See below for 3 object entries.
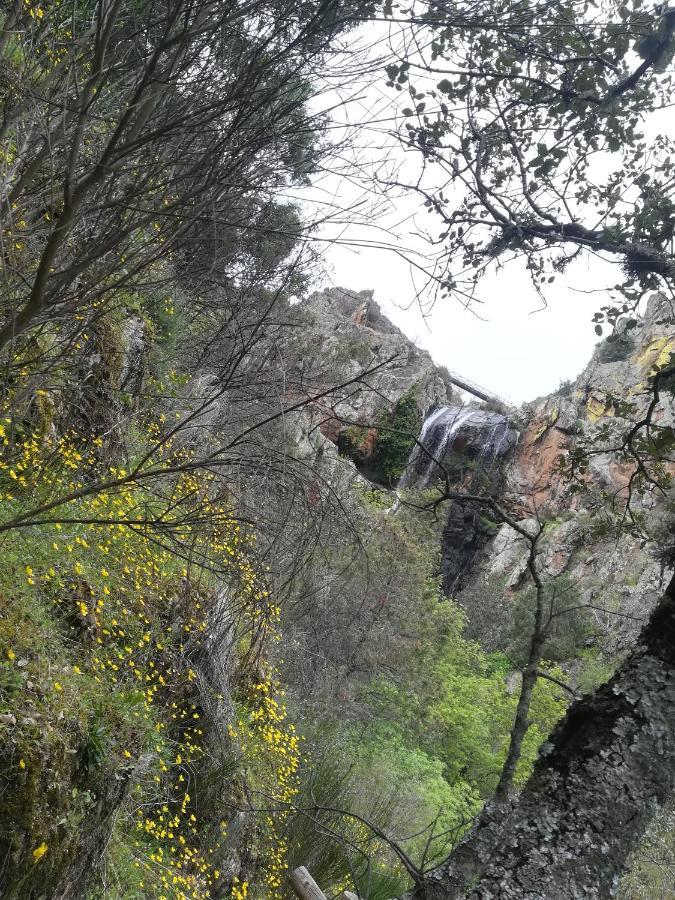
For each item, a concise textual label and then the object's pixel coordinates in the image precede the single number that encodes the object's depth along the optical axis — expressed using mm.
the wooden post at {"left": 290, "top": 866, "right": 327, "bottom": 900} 4152
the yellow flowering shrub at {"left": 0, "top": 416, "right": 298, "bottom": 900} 2955
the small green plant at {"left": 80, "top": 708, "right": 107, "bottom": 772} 3094
